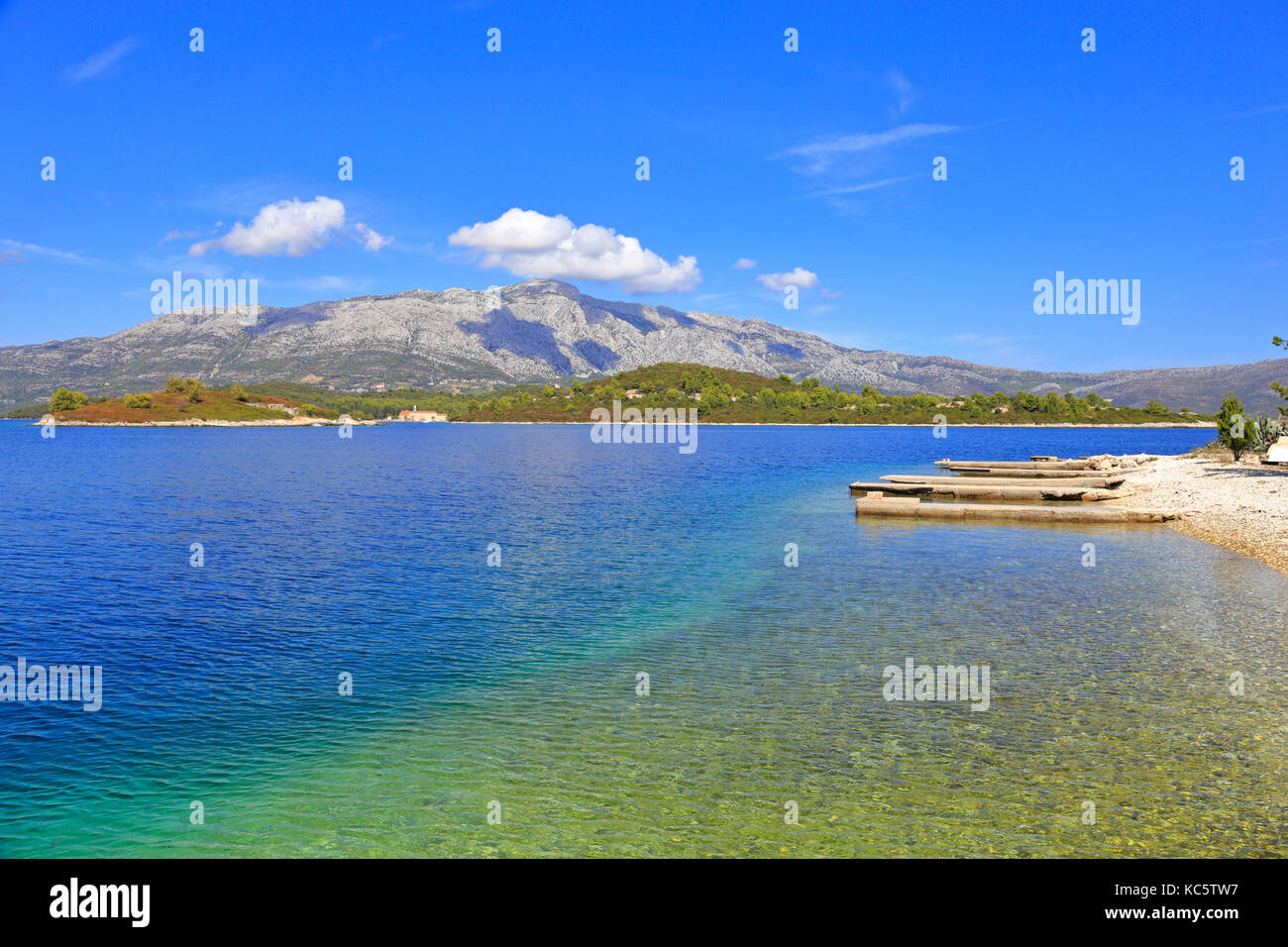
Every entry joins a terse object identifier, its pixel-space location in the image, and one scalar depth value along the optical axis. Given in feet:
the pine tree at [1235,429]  208.85
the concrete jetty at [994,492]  170.79
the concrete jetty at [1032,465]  251.03
